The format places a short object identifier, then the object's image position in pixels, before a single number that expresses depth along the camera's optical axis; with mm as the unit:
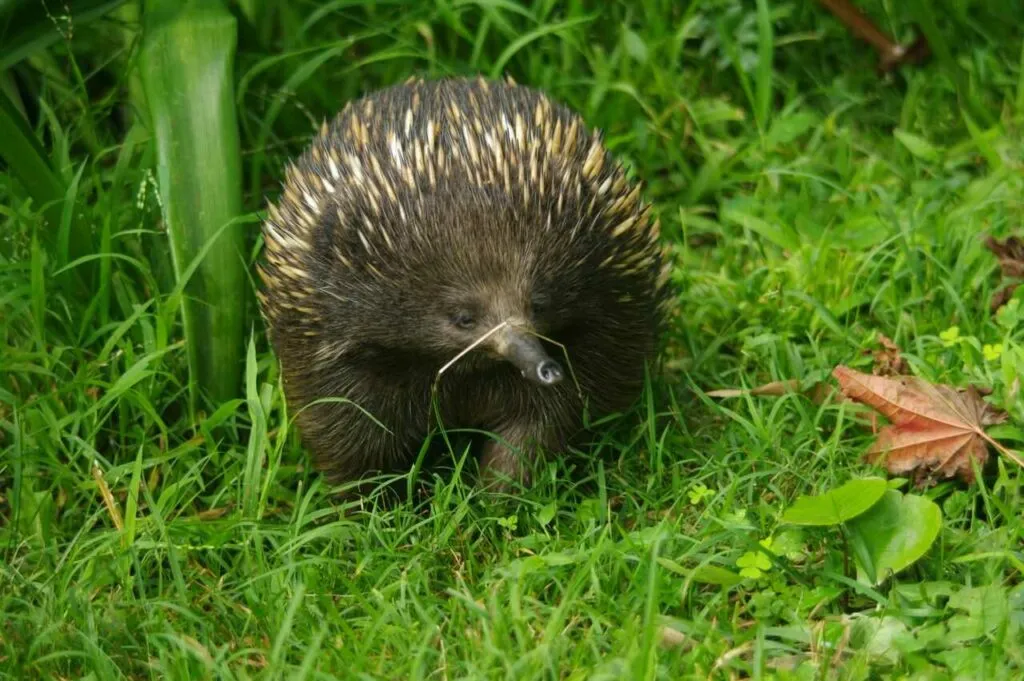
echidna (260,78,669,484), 4812
